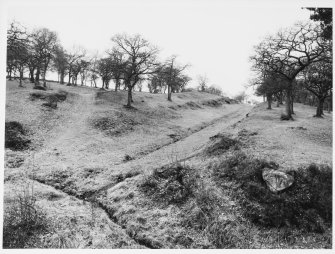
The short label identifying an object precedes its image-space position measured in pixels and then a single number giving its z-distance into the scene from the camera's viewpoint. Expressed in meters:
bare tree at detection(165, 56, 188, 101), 42.97
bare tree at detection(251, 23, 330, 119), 20.51
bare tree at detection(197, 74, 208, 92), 80.50
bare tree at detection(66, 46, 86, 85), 47.70
